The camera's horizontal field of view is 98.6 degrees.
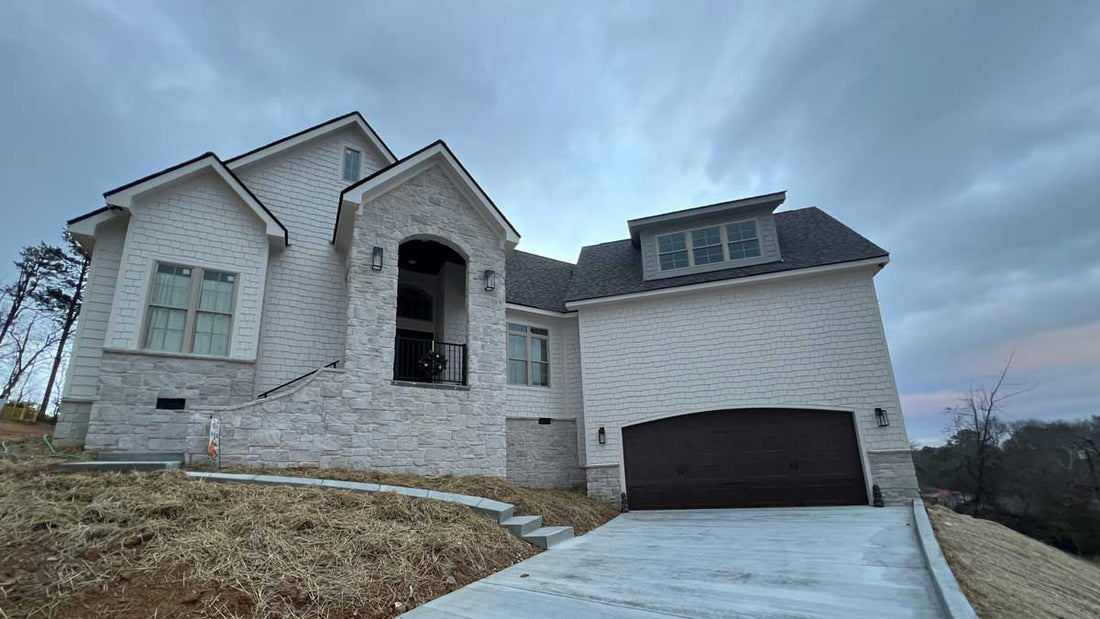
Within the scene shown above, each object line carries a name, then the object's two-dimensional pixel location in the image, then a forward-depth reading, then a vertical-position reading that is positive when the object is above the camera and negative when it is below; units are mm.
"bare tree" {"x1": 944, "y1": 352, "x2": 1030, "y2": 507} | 21141 +196
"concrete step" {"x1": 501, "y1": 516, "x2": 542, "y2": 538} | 5988 -1003
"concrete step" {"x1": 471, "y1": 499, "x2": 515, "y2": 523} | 6144 -823
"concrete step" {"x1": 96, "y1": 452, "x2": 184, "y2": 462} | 7043 +17
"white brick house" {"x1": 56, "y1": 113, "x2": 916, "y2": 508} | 8305 +2235
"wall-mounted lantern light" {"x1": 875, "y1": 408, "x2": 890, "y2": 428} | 10086 +297
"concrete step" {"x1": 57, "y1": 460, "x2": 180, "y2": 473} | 5820 -88
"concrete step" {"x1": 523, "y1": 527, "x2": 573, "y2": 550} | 5938 -1169
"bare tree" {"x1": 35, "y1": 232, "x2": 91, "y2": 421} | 18250 +6134
